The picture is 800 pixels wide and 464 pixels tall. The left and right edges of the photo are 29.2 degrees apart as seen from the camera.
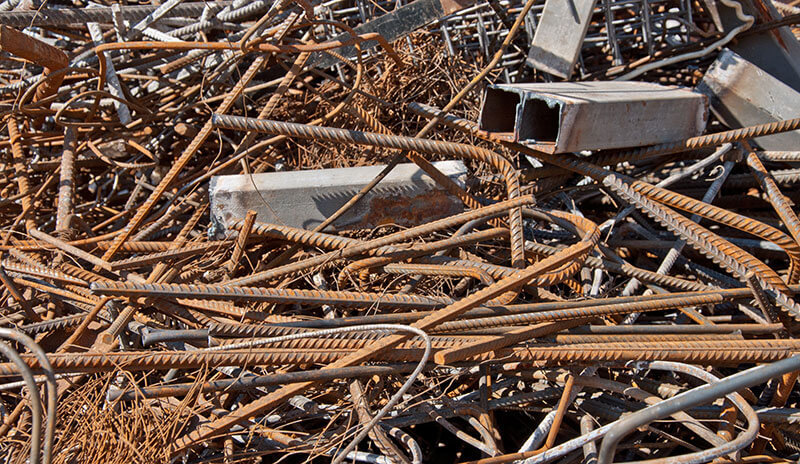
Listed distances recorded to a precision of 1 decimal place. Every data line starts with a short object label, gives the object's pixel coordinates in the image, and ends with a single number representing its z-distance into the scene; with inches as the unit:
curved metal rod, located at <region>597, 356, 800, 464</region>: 54.3
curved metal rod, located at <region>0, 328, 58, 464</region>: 54.0
